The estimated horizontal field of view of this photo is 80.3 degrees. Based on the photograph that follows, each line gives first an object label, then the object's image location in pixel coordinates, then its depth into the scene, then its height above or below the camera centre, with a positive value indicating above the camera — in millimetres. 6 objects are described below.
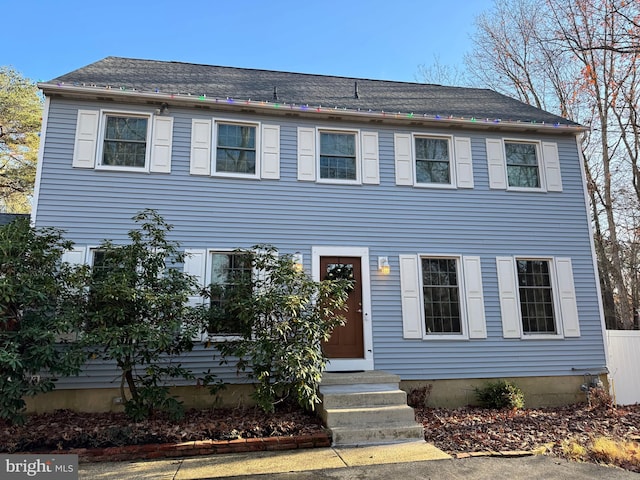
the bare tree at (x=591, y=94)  11031 +6861
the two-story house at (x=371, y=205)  6484 +1961
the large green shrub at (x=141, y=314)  4602 +30
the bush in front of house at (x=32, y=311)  4387 +80
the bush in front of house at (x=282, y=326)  4801 -148
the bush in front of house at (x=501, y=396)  6293 -1380
